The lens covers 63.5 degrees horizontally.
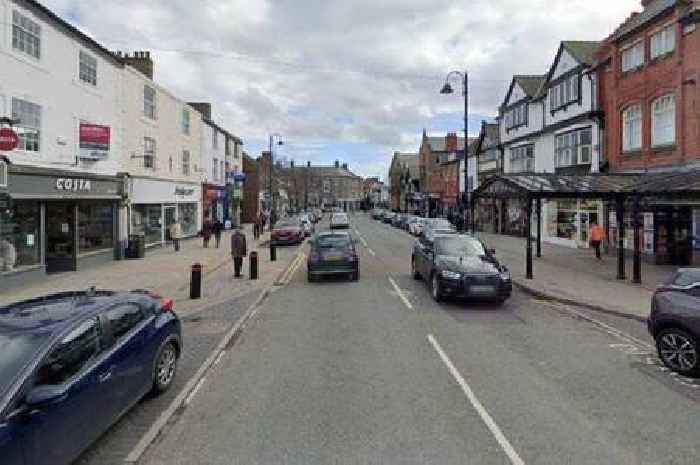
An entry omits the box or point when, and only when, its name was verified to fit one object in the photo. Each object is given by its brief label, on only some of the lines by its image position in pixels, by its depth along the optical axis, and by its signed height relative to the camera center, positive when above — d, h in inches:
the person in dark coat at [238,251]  727.7 -39.2
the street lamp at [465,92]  1029.8 +239.3
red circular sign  541.0 +78.0
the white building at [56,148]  617.3 +95.2
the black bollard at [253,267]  703.1 -57.8
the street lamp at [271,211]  1869.8 +33.6
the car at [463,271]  496.7 -45.1
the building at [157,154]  969.5 +133.2
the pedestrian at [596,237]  882.8 -24.2
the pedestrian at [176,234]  1074.3 -26.1
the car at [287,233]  1264.8 -28.0
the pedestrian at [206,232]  1145.4 -24.9
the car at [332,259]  666.8 -45.1
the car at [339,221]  1720.0 -0.7
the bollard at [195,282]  558.6 -61.1
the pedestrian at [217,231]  1216.3 -23.2
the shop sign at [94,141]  783.1 +112.7
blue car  164.1 -51.6
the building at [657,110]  751.1 +167.3
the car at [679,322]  297.9 -54.5
